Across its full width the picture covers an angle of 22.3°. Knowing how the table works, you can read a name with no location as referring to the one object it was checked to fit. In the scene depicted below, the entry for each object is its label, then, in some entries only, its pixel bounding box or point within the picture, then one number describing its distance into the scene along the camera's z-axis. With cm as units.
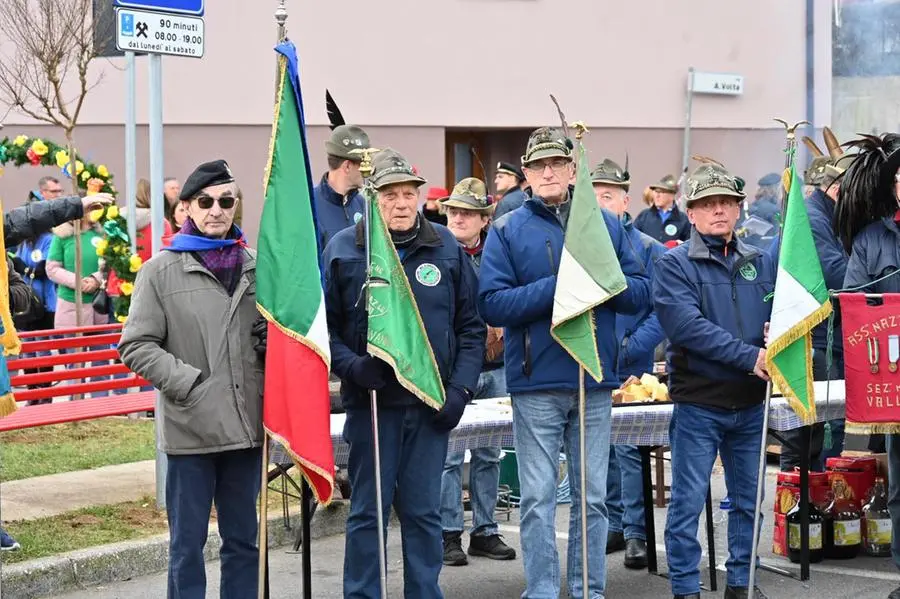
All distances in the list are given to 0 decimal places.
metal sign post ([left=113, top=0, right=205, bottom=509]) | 1284
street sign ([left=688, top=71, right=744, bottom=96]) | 3354
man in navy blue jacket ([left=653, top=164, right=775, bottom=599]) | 1089
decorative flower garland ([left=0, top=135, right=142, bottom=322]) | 1831
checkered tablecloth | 1142
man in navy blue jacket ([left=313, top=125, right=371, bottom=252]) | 1264
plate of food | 1267
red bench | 1399
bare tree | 2056
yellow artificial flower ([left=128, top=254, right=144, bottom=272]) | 1860
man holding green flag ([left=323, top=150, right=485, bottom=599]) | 991
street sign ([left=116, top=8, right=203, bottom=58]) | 1280
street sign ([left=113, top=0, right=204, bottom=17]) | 1286
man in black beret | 936
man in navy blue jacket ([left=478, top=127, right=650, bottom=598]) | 1037
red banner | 1110
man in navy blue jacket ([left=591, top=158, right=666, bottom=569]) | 1268
